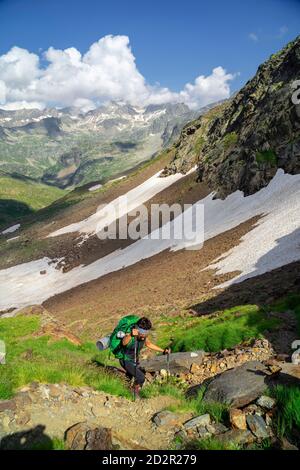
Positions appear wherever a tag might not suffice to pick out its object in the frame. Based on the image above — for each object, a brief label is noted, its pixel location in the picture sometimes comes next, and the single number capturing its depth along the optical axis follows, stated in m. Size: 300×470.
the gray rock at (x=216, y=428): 9.12
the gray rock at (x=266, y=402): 9.42
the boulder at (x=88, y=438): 8.22
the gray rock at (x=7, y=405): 9.31
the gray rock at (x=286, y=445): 7.82
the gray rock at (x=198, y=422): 9.43
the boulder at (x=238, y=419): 9.03
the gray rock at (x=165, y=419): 9.73
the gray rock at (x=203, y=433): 8.99
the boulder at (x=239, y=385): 10.05
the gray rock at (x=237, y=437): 8.47
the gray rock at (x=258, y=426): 8.61
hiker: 11.60
